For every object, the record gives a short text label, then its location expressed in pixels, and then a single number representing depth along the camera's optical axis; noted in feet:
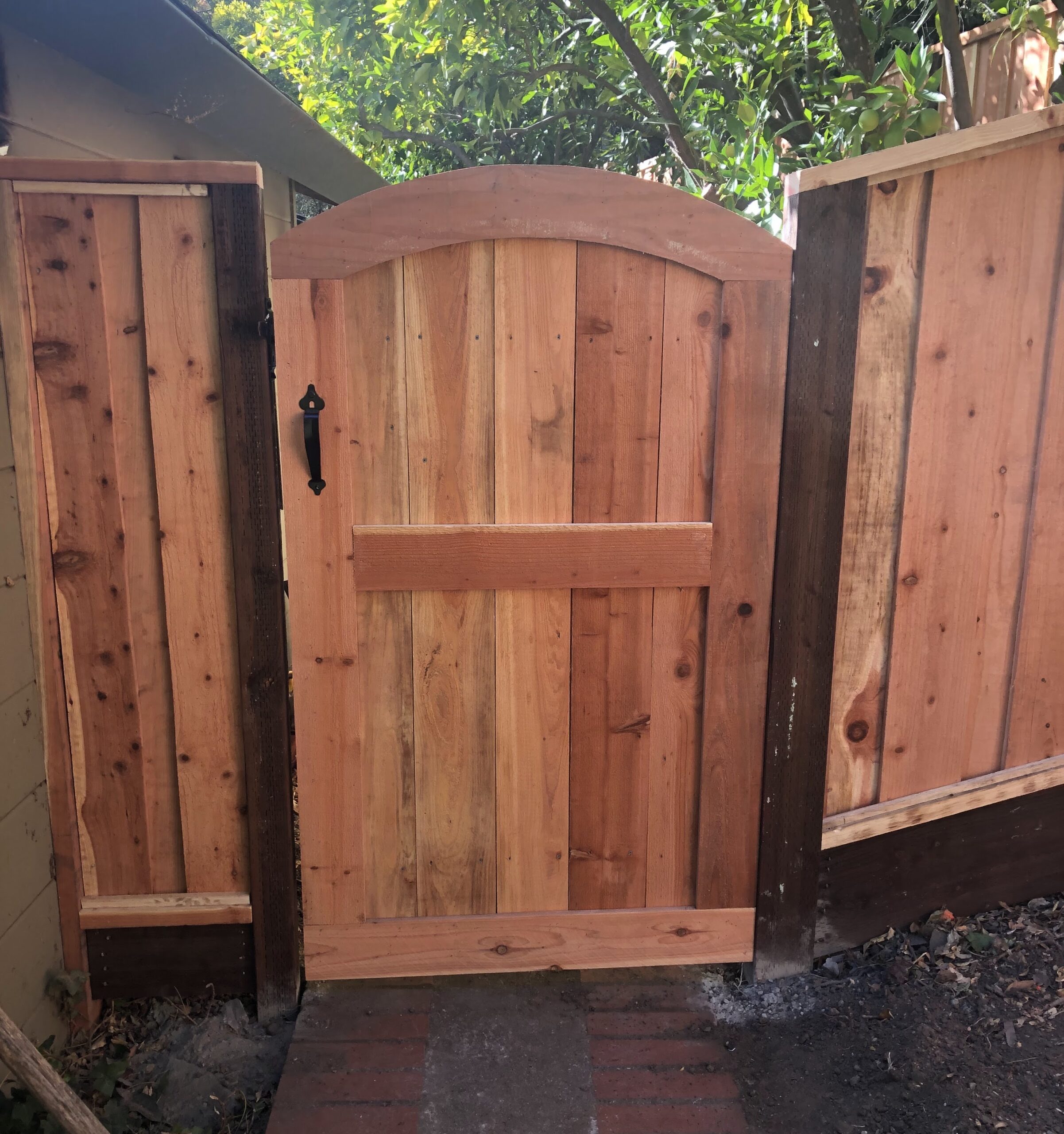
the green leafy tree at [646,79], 10.98
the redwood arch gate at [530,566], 6.47
